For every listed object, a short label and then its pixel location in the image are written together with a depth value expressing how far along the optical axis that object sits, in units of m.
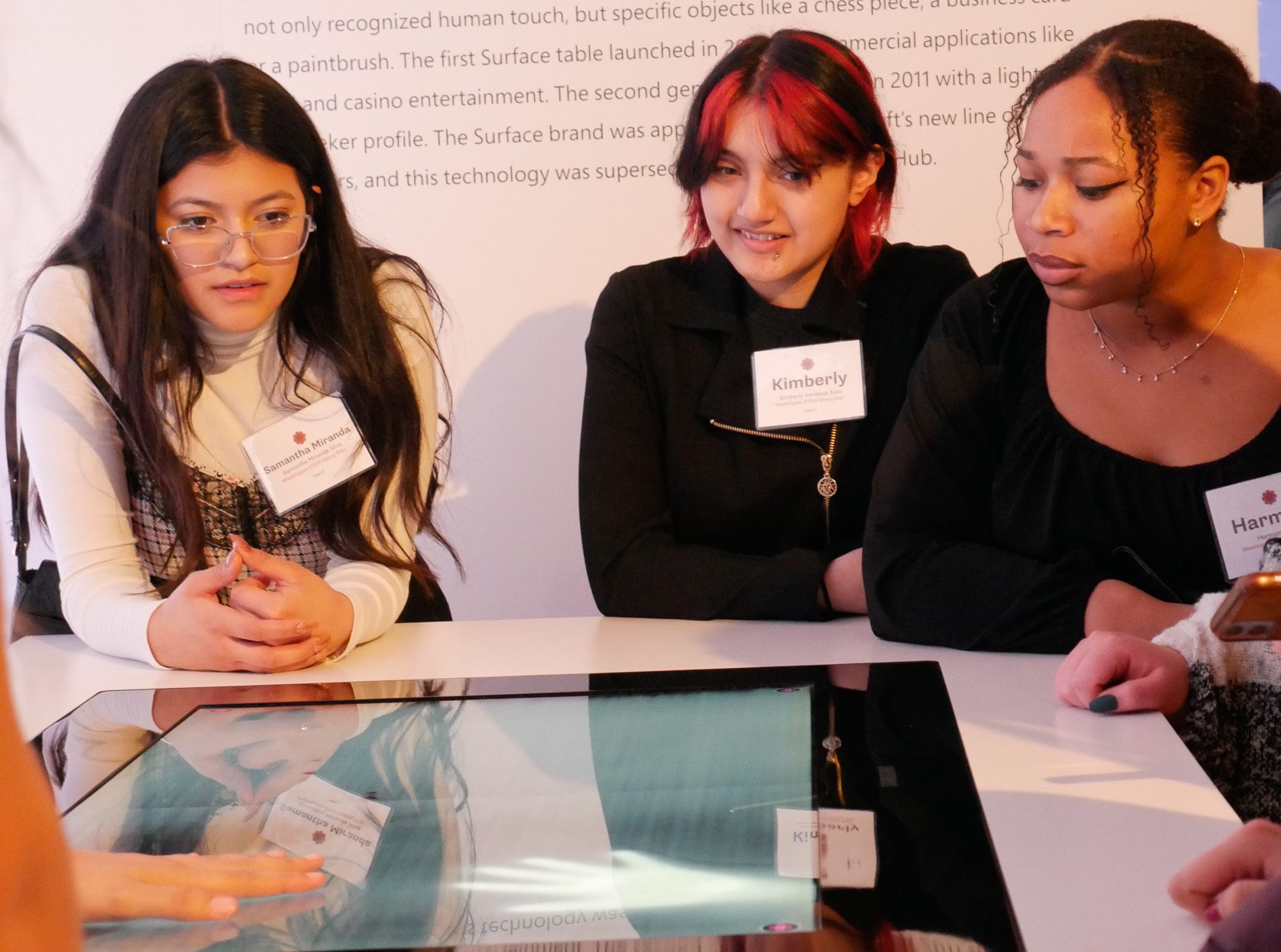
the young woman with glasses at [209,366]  1.79
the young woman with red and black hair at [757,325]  2.06
